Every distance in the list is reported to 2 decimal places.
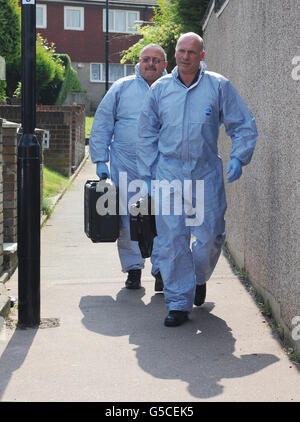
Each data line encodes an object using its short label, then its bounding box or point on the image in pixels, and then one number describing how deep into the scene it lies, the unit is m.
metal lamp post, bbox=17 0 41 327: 10.31
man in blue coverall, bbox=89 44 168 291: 13.24
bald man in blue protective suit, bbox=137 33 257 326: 10.82
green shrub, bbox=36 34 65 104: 40.91
